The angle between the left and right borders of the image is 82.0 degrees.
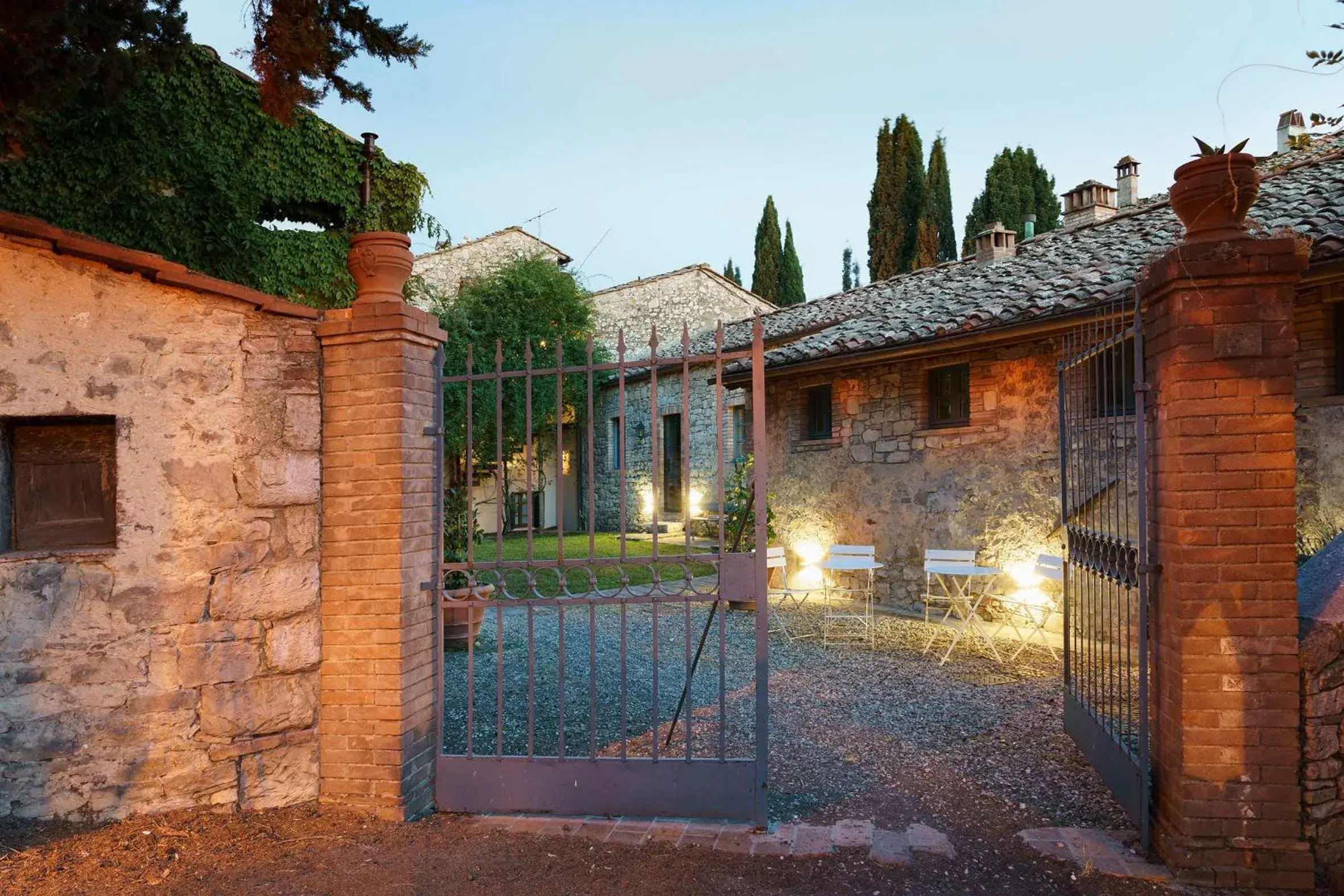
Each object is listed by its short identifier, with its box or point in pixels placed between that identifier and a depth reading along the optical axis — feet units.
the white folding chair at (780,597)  25.25
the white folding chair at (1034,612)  22.74
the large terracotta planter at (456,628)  22.93
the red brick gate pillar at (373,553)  11.19
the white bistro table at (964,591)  22.44
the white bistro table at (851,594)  25.94
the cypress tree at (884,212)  66.90
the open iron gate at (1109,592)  10.18
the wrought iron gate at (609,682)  11.01
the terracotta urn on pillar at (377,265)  11.49
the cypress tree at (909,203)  66.39
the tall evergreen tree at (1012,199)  69.05
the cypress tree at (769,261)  88.63
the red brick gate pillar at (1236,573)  9.23
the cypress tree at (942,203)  65.21
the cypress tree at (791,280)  89.25
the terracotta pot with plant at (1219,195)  9.58
